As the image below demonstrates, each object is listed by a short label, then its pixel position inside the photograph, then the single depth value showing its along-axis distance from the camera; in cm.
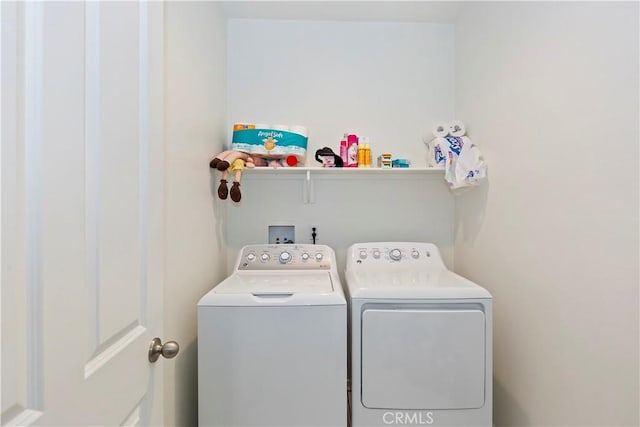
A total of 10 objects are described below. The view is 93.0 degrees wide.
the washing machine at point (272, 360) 125
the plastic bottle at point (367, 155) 189
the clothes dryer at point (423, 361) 128
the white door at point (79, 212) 44
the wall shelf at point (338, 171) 181
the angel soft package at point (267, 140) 178
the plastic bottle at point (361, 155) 188
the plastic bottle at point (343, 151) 190
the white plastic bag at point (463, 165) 168
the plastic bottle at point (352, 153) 188
